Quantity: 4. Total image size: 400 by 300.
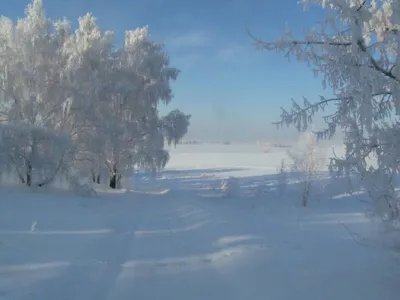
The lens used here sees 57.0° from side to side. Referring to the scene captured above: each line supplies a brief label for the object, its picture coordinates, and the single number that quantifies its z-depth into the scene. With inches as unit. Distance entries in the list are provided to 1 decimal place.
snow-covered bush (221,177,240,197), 938.1
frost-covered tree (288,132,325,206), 880.3
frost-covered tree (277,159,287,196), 1005.2
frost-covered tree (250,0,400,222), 171.0
